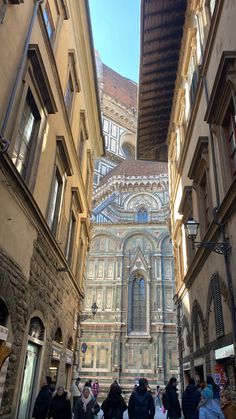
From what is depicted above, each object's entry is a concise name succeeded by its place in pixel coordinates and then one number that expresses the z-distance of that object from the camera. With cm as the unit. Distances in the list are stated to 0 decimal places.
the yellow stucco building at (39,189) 662
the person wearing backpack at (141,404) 624
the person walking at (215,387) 634
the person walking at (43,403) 673
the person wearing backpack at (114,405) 711
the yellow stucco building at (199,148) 752
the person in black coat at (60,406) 654
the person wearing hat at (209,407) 504
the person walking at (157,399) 2333
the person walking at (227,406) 522
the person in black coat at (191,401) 737
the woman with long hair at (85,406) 688
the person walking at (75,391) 1226
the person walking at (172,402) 871
